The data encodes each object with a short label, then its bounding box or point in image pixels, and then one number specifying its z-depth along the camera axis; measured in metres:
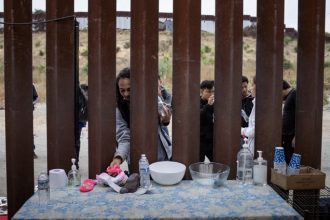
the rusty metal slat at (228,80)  3.04
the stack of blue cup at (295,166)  2.94
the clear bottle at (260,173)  2.92
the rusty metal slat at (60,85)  3.01
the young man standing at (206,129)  4.91
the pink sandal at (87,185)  2.77
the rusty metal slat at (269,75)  3.06
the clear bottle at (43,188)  2.56
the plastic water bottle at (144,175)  2.83
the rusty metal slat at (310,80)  3.09
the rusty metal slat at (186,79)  3.02
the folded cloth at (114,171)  2.92
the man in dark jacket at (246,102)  5.16
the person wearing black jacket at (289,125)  4.23
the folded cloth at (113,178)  2.84
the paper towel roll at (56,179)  2.86
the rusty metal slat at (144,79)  3.01
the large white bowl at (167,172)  2.88
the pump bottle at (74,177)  2.92
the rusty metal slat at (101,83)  3.00
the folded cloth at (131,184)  2.74
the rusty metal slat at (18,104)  2.98
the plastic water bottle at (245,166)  3.00
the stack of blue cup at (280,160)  2.98
